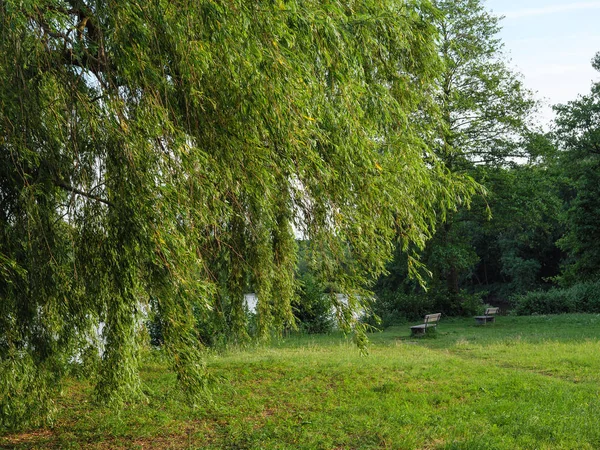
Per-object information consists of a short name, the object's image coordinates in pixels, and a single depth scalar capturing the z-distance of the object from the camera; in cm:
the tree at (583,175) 3005
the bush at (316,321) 2194
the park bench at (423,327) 1959
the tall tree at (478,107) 2606
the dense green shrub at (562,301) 2648
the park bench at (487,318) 2344
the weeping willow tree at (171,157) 464
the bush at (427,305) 2706
